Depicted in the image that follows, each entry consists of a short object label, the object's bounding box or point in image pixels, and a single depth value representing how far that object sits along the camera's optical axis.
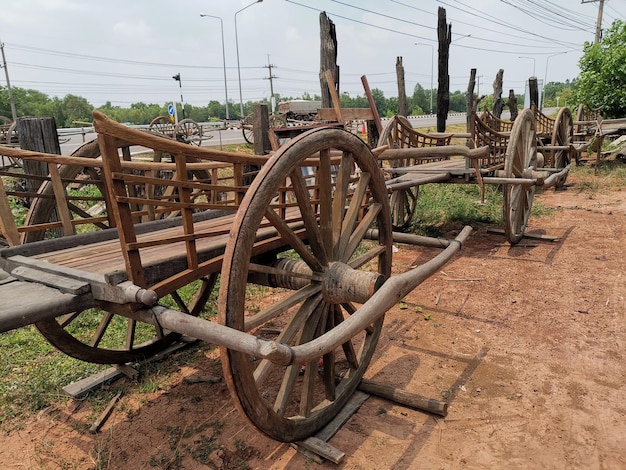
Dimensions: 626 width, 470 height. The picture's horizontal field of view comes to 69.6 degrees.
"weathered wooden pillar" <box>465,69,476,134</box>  15.49
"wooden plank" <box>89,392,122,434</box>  2.84
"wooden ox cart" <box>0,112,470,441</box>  1.69
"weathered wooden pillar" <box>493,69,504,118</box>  16.42
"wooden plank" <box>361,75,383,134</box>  6.92
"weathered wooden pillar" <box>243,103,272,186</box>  6.86
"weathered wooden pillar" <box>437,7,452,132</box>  10.99
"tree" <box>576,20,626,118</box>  14.56
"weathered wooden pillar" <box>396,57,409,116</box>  13.68
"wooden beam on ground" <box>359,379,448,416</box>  2.79
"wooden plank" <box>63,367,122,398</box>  3.18
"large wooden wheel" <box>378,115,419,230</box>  6.21
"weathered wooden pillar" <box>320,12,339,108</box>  8.45
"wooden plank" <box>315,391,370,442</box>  2.62
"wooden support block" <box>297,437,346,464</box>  2.42
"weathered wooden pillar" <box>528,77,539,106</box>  13.72
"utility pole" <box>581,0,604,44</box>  25.94
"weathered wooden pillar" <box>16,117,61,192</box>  4.48
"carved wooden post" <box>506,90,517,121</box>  15.20
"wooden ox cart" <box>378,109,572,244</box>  5.14
